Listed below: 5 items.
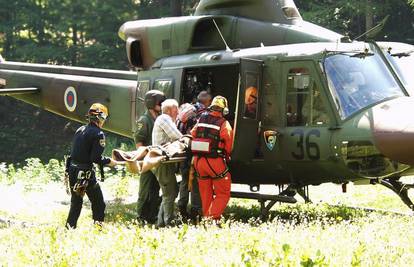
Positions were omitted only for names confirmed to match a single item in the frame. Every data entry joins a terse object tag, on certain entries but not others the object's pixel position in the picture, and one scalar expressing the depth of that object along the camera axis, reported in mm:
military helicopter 15680
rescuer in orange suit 16016
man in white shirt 16656
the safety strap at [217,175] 16098
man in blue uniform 15790
